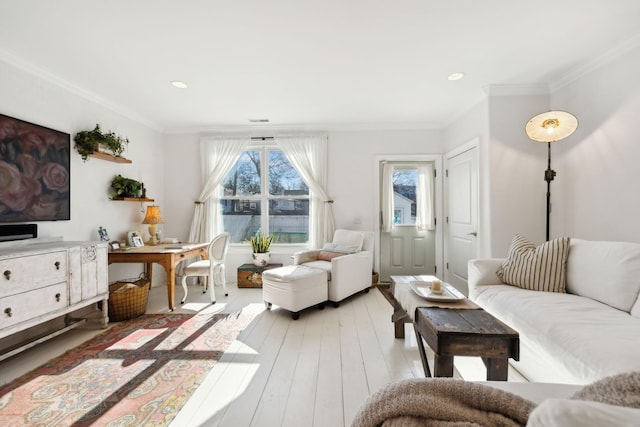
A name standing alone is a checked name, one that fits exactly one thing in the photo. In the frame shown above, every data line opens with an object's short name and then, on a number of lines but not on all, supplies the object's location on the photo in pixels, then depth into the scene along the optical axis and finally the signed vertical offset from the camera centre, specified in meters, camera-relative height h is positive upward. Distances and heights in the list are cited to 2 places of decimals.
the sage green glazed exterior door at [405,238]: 4.35 -0.40
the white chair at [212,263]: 3.42 -0.62
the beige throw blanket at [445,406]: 0.70 -0.52
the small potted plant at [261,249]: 4.13 -0.53
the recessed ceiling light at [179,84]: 2.89 +1.39
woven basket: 2.88 -0.93
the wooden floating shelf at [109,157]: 3.08 +0.68
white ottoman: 2.89 -0.81
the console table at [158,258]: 3.08 -0.48
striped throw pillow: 2.16 -0.45
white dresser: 1.93 -0.52
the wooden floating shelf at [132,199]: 3.42 +0.21
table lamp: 3.74 -0.07
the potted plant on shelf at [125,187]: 3.44 +0.37
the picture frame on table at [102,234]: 3.21 -0.22
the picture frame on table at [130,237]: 3.55 -0.28
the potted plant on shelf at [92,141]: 2.95 +0.82
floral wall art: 2.30 +0.40
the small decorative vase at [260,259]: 4.12 -0.67
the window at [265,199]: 4.49 +0.25
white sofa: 1.33 -0.64
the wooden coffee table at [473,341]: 1.39 -0.66
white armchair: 3.23 -0.61
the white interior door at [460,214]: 3.42 -0.03
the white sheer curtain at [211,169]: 4.38 +0.73
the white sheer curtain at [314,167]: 4.30 +0.73
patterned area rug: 1.57 -1.12
